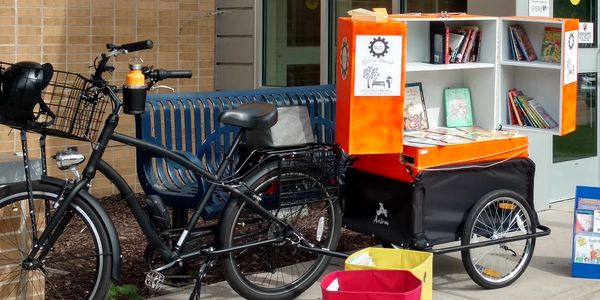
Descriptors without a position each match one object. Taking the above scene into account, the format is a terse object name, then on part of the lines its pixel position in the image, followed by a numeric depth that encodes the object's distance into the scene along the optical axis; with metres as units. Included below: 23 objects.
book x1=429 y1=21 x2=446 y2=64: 6.44
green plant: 5.72
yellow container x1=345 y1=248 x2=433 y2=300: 4.73
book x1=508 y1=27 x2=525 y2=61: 6.63
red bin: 4.29
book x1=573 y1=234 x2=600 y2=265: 6.37
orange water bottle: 5.07
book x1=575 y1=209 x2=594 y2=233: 6.35
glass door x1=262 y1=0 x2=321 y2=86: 9.51
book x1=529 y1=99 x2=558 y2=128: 6.58
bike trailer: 5.82
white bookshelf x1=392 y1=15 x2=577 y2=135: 6.56
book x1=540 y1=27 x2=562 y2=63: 6.42
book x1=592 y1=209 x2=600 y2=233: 6.32
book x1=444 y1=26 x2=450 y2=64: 6.41
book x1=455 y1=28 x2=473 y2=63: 6.55
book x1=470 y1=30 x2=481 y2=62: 6.67
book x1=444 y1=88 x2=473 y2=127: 6.71
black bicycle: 4.81
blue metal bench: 5.94
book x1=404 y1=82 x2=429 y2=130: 6.41
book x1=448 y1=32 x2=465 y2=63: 6.52
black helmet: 4.70
